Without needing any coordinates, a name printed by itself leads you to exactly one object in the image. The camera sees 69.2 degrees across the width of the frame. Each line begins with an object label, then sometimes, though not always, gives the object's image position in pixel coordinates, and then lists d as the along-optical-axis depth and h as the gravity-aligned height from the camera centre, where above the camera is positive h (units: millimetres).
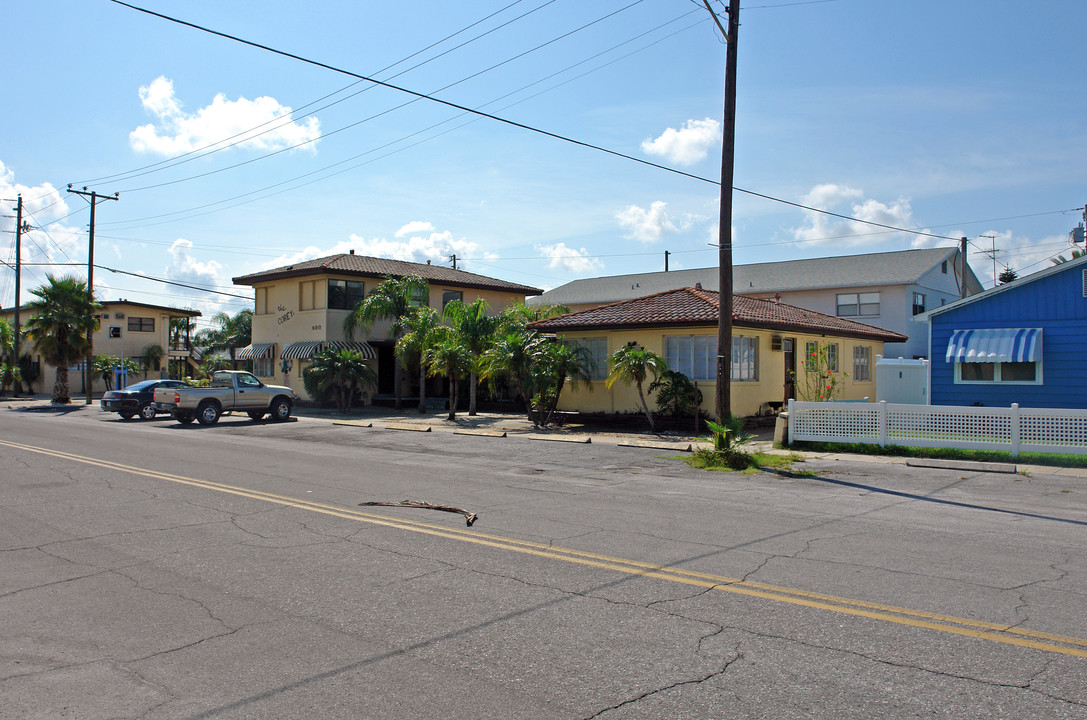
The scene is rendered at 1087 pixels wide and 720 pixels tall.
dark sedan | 29031 -931
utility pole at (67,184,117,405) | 41469 +5470
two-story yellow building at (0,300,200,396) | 52562 +2626
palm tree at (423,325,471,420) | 26406 +607
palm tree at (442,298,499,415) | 27062 +1706
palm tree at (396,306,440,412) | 28722 +1577
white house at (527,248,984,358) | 39000 +5073
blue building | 19281 +1011
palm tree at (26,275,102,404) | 39906 +2501
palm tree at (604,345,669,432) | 20797 +429
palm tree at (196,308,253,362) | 54062 +3088
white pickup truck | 25969 -786
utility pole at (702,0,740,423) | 15930 +2757
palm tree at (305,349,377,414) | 30219 +218
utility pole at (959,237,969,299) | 36828 +5778
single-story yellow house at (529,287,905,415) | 22109 +1241
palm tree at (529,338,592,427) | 22781 +264
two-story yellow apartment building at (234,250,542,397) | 33406 +3068
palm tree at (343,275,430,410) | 31359 +3002
